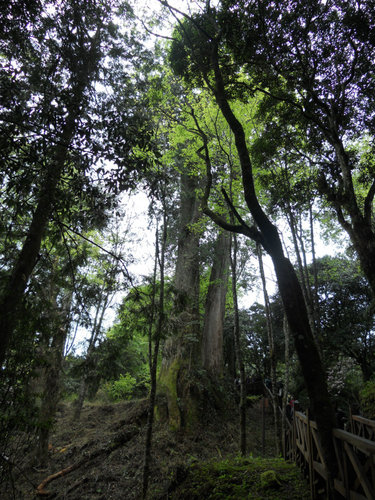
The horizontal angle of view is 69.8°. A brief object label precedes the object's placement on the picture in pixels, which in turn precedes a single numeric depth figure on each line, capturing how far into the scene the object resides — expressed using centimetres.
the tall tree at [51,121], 347
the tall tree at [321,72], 540
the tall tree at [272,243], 312
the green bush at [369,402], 587
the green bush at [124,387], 1325
